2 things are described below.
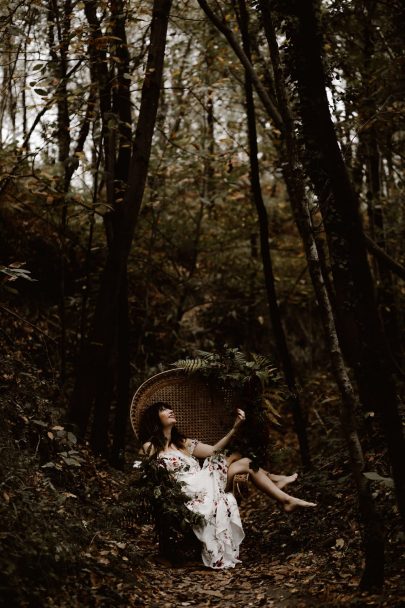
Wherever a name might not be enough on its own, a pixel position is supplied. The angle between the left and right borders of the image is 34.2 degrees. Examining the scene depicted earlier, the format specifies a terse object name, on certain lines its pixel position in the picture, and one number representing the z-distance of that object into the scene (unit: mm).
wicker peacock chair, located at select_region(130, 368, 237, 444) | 7062
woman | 5887
